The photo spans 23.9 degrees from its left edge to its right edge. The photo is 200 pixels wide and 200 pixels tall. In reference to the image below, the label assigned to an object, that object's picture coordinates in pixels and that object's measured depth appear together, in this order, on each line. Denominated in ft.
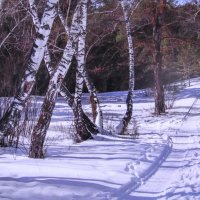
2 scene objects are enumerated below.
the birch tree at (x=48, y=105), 30.76
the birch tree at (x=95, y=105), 46.41
